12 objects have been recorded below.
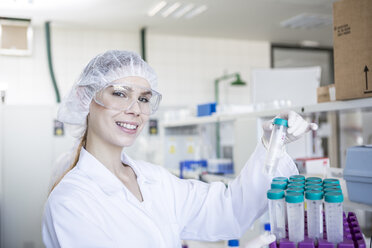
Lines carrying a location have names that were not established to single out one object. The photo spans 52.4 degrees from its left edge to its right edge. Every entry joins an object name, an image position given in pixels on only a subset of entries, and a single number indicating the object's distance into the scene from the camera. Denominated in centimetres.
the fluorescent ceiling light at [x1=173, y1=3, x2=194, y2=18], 420
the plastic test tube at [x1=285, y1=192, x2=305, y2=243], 102
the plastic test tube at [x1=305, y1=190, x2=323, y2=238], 103
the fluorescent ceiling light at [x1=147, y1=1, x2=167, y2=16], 406
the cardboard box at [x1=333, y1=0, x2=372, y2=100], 131
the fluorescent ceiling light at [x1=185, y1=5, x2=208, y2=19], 425
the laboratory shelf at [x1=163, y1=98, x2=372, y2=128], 139
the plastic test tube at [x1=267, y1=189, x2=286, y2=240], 106
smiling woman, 127
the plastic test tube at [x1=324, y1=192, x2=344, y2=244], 100
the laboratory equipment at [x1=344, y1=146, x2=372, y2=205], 128
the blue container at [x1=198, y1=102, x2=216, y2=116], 264
